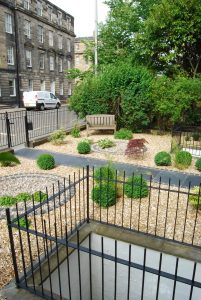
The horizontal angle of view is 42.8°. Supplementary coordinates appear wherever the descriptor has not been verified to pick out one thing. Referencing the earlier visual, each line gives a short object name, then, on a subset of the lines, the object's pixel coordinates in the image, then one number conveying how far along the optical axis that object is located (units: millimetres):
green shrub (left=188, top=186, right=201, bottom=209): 5664
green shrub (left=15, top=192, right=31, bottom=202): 6418
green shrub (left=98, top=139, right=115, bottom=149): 11665
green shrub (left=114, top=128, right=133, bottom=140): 13578
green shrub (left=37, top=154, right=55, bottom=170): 8714
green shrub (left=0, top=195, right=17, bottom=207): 6219
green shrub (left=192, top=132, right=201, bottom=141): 11841
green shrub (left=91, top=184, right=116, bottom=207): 6030
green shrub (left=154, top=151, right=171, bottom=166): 9023
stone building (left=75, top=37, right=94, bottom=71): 55969
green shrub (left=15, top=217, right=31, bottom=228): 5195
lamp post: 19125
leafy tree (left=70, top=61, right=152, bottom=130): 14328
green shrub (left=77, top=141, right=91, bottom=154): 10602
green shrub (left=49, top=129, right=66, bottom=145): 12281
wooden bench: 14516
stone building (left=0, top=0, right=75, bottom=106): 30047
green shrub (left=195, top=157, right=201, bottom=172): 8610
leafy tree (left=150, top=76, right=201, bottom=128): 11789
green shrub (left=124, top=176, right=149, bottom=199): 6441
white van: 27741
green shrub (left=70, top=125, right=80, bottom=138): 13982
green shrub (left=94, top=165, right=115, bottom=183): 6711
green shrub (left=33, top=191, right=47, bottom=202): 6414
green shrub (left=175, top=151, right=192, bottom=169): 8773
